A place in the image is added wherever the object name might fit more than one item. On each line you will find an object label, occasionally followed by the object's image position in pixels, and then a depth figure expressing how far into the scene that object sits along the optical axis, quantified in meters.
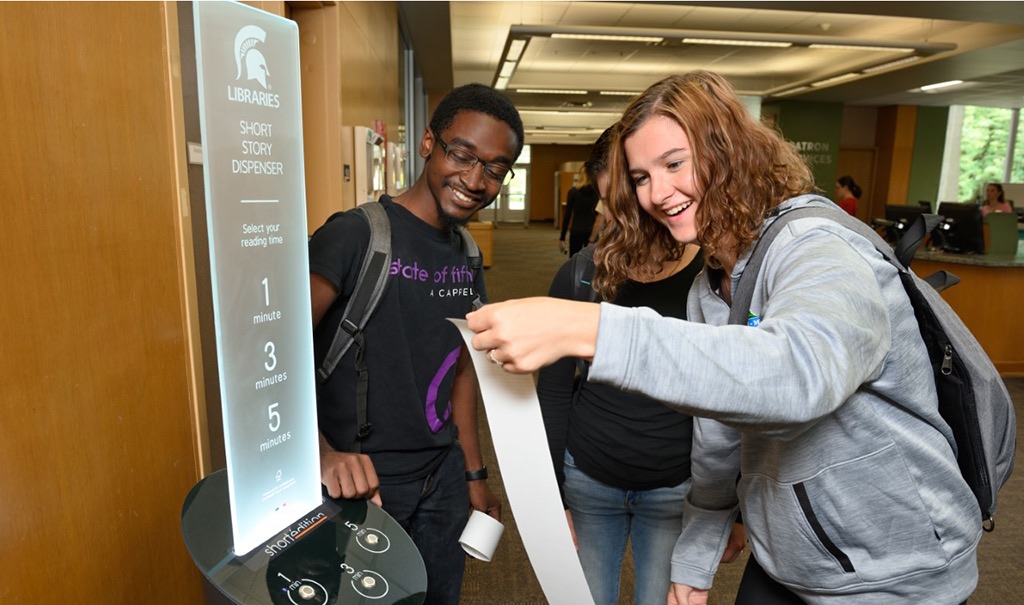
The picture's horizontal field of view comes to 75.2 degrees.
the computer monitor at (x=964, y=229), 5.84
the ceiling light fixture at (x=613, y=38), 8.24
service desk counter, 5.49
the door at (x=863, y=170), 15.37
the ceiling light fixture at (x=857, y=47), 8.54
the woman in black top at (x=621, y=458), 1.55
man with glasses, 1.31
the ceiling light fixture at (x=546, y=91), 12.80
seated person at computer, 9.83
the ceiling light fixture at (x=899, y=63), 9.56
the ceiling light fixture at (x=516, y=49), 8.19
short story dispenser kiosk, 0.68
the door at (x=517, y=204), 26.20
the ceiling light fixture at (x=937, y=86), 11.62
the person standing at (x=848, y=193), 9.62
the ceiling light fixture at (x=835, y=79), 10.72
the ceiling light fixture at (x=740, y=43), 8.48
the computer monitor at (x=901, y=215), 6.63
